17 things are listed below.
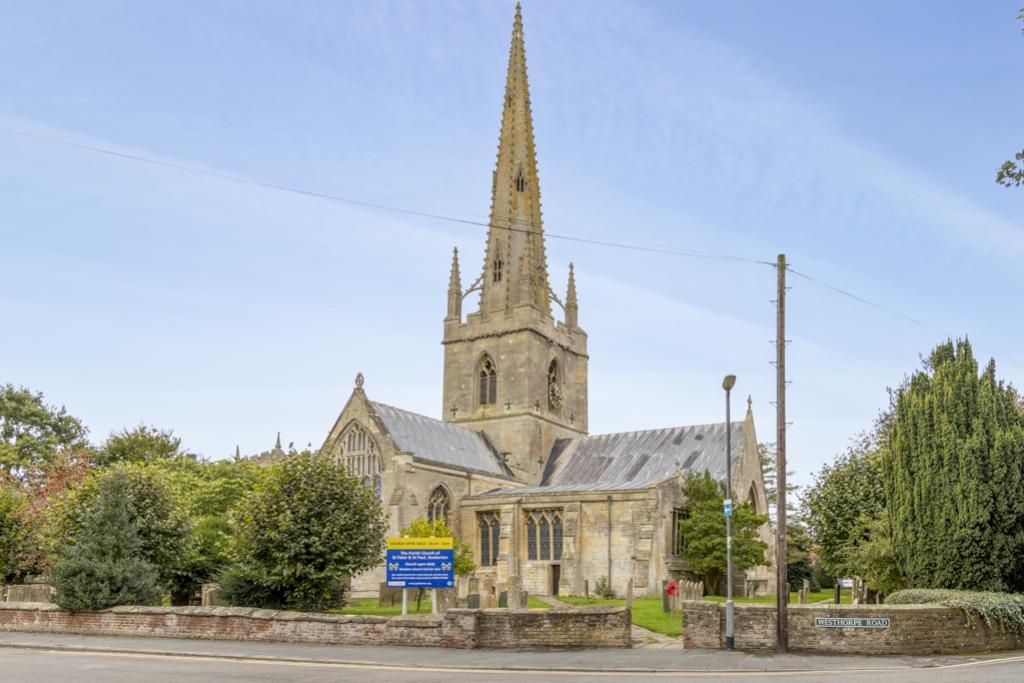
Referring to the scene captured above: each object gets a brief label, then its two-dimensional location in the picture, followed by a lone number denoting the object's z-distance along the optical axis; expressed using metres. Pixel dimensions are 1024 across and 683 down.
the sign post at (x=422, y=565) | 27.80
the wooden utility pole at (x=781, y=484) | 22.53
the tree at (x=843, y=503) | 39.41
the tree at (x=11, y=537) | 40.84
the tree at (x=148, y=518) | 34.75
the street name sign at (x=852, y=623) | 22.23
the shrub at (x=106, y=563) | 28.27
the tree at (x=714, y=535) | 43.56
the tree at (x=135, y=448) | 66.50
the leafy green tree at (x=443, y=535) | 40.53
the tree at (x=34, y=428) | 68.88
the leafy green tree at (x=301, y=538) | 32.12
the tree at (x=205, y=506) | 37.44
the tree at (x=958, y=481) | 25.58
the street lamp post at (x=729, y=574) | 23.11
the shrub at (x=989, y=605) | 22.84
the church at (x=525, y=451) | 46.59
